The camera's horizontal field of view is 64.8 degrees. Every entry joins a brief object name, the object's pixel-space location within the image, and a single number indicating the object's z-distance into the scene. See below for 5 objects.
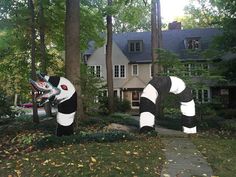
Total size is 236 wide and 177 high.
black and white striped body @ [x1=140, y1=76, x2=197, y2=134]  6.75
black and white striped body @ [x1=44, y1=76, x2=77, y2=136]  6.16
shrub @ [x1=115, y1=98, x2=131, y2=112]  17.06
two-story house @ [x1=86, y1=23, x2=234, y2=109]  20.97
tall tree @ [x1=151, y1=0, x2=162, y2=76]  11.21
